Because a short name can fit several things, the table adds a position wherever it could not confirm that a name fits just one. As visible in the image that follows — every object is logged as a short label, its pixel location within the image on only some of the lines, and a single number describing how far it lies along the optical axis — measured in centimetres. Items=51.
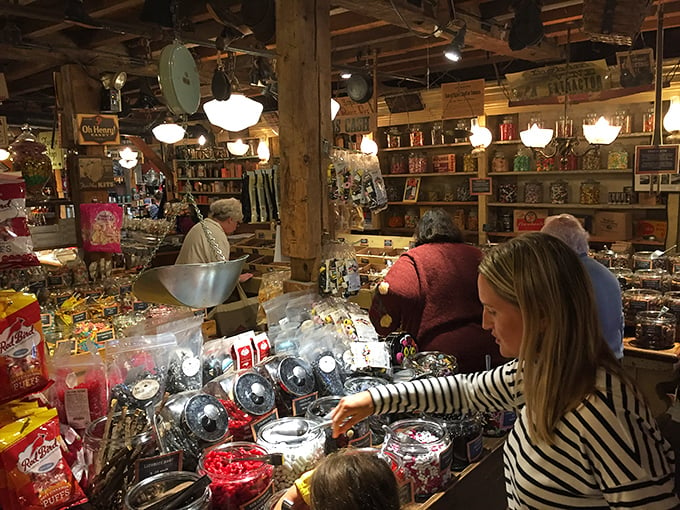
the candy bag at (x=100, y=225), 456
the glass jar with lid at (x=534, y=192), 709
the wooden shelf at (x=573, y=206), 629
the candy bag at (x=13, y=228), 161
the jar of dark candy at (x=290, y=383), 197
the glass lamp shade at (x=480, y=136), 610
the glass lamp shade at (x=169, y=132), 622
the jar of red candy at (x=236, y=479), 151
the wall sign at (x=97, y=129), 471
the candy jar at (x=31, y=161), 323
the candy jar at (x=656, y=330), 362
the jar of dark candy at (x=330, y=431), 180
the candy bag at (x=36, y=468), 136
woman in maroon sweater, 264
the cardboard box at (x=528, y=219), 704
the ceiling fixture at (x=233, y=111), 322
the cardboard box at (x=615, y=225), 637
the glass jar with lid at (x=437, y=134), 788
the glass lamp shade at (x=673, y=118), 475
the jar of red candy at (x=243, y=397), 182
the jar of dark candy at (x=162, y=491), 141
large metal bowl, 181
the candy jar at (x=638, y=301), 378
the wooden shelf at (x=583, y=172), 639
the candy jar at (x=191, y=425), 167
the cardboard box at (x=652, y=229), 625
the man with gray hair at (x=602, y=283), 295
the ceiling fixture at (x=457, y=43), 408
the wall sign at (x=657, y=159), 438
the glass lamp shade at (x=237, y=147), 814
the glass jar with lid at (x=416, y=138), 793
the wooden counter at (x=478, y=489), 178
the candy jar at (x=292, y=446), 166
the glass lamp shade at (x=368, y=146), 579
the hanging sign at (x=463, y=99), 589
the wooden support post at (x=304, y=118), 280
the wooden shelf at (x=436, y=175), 770
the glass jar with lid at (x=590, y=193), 665
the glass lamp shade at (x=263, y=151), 782
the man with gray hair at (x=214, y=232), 451
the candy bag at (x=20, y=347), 145
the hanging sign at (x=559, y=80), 566
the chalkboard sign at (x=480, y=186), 724
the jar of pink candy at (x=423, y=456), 173
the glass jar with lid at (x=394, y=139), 820
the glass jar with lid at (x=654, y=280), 396
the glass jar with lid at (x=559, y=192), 688
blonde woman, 107
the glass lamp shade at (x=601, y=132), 486
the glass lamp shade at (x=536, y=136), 532
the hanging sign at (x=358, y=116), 610
